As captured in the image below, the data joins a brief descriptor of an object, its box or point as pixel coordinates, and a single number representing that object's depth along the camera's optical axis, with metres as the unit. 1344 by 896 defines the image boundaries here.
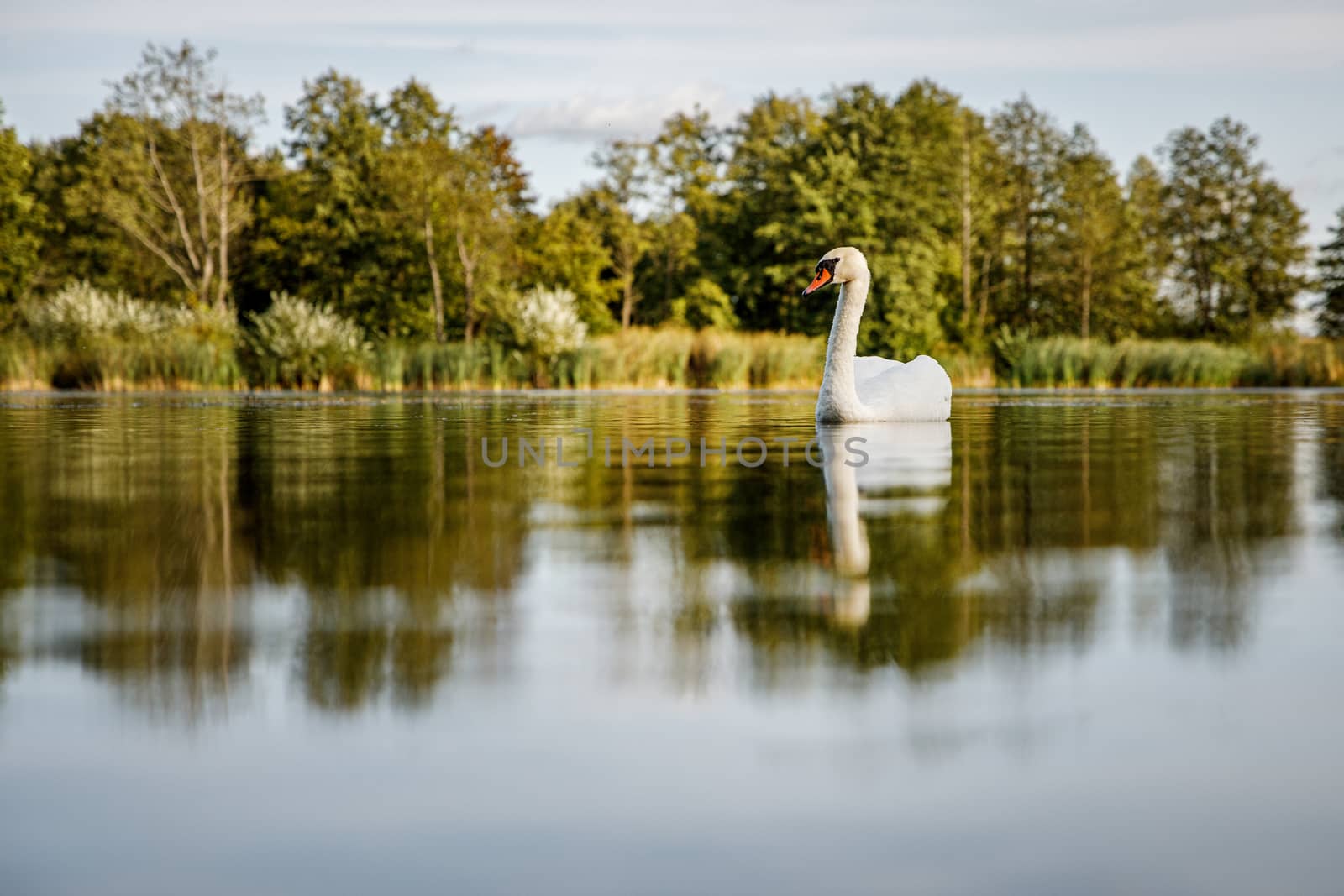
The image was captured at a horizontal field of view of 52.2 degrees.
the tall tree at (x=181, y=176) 52.31
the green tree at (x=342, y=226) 54.55
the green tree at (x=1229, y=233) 65.00
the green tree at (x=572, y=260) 56.03
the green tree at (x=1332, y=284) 67.56
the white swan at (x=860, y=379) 14.50
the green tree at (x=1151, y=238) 64.44
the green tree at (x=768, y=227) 53.53
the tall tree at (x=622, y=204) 61.22
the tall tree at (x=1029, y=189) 60.25
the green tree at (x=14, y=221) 57.09
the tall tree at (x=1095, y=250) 56.22
